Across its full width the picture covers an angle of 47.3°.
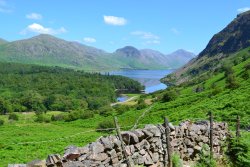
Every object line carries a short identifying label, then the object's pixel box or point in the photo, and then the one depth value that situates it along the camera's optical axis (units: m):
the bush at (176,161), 14.29
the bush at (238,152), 15.63
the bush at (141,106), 106.70
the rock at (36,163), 10.39
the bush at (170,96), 95.70
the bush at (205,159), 15.68
